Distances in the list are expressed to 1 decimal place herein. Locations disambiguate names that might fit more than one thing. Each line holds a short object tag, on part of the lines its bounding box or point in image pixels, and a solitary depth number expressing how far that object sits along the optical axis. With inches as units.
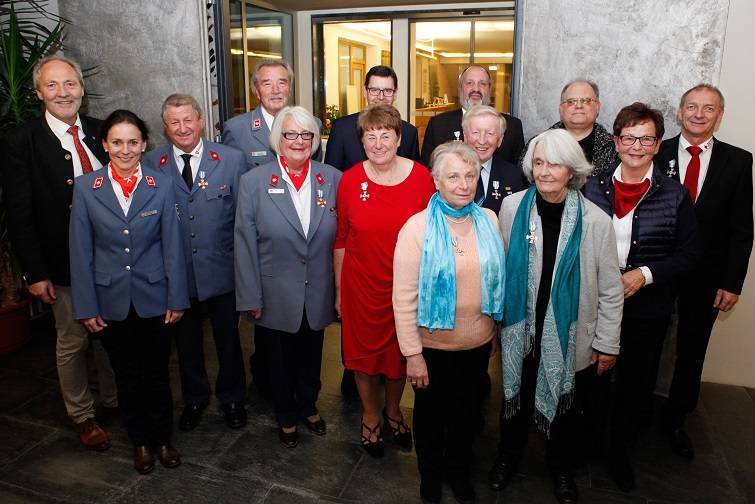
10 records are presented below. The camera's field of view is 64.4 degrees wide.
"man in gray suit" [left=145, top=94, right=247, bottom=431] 121.0
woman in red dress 108.4
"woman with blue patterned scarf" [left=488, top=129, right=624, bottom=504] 95.0
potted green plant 156.4
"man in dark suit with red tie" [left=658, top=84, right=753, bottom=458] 119.8
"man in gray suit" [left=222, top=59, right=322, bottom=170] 138.5
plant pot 168.9
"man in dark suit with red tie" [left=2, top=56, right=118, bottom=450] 117.6
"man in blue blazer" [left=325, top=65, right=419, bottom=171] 137.3
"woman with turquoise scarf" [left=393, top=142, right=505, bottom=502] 94.5
